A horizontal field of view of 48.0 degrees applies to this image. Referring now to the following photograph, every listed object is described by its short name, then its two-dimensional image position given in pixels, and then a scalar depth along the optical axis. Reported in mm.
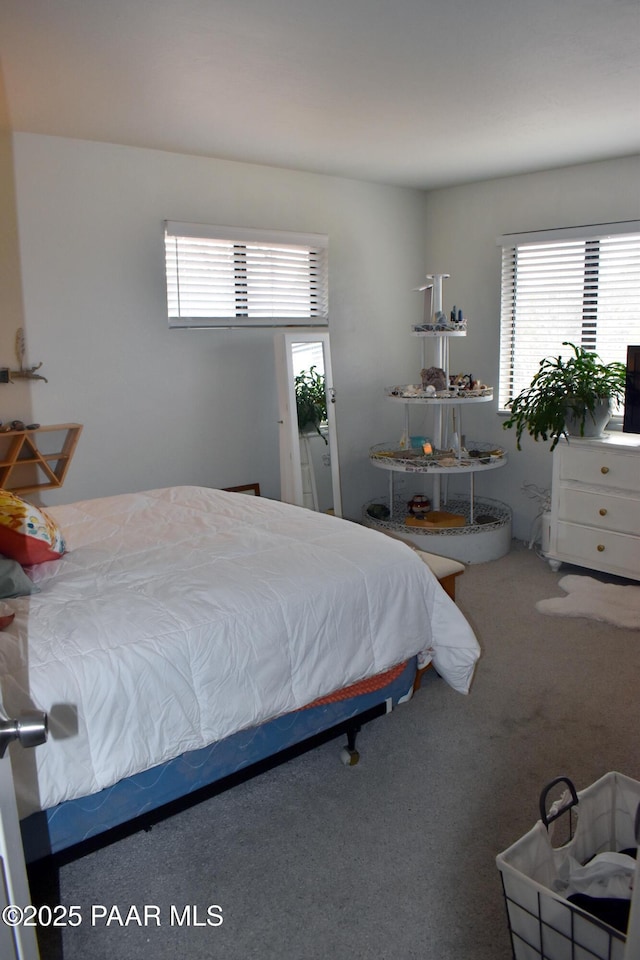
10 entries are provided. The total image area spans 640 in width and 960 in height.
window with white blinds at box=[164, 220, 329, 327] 4105
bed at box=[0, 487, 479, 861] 1687
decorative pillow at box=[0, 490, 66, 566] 2248
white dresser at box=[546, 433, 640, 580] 3871
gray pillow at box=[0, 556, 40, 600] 2057
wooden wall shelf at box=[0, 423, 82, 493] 3397
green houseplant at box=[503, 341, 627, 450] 4012
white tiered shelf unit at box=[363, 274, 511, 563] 4383
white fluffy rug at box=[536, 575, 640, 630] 3590
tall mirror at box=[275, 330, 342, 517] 4422
